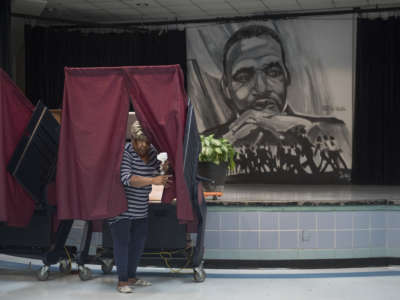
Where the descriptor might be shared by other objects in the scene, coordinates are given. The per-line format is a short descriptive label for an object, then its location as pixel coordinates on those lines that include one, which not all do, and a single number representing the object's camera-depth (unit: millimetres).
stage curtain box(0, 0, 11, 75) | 7793
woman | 3830
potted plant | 4934
